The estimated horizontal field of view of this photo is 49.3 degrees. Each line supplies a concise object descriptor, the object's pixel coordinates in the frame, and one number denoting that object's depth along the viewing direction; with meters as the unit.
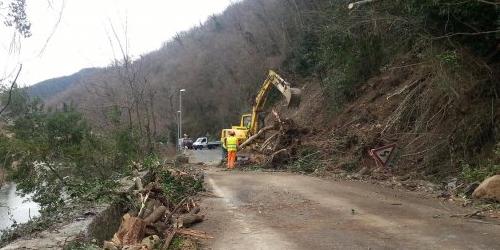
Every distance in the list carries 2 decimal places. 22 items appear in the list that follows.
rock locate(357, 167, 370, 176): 17.00
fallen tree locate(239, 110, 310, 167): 22.84
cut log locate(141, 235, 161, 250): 7.68
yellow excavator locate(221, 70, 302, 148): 23.69
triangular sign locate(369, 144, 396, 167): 16.70
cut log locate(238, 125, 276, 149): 25.72
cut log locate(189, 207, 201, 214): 10.65
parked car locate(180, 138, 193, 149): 71.29
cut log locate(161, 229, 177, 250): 7.92
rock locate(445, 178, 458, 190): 12.74
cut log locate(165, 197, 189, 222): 9.88
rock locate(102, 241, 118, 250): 7.12
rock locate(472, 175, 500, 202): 10.61
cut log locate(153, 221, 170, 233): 8.68
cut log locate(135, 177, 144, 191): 11.71
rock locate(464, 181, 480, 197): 11.65
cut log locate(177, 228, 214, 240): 8.70
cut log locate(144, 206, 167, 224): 8.93
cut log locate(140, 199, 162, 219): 9.42
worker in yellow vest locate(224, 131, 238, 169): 24.48
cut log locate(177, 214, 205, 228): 9.57
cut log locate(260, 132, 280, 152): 24.62
